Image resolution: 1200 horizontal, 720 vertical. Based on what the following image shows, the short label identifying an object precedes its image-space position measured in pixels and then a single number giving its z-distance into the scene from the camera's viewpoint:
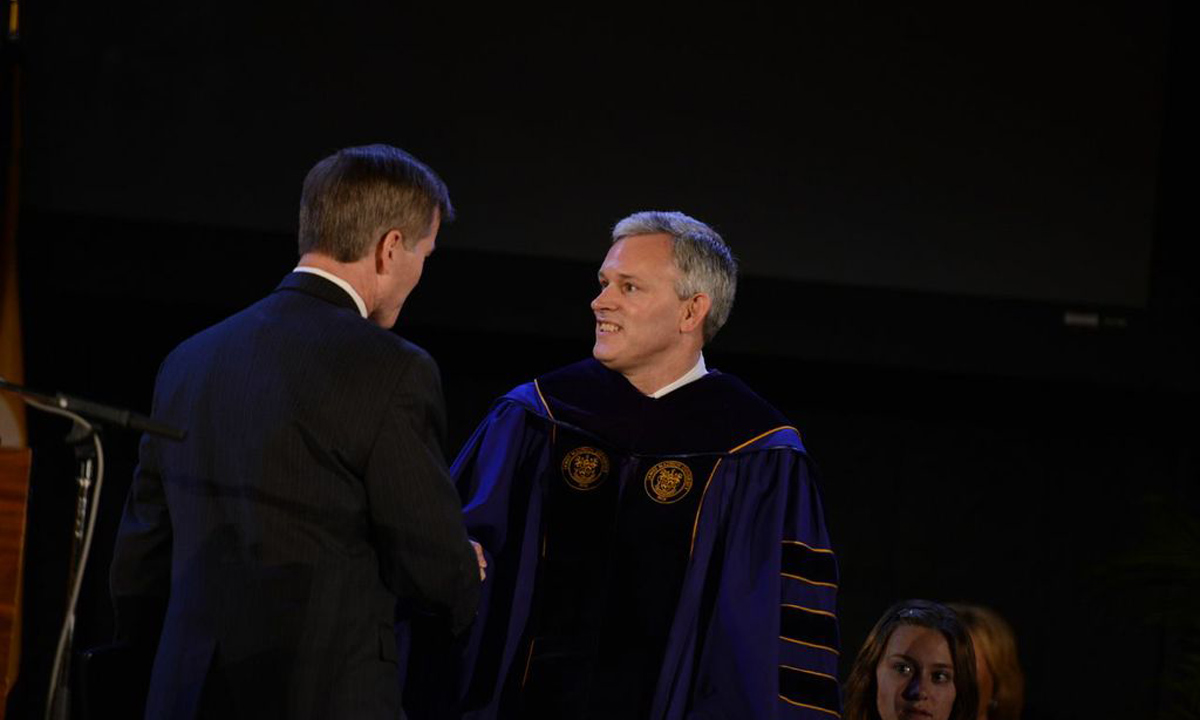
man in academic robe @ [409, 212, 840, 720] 7.09
